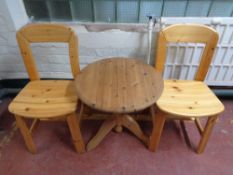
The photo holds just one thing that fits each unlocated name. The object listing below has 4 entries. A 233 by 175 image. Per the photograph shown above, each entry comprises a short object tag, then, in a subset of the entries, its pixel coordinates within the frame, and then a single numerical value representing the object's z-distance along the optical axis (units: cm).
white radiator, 134
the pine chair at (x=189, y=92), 110
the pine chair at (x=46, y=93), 111
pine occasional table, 97
